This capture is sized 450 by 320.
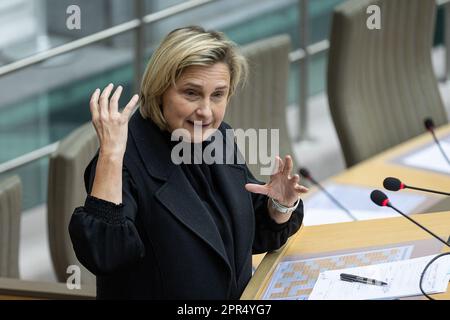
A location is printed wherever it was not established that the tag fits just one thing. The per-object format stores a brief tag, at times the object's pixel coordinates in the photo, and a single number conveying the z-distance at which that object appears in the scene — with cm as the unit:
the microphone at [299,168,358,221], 762
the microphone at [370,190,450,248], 536
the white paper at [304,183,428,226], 773
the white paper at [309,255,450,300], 493
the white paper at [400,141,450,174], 860
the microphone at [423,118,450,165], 792
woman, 477
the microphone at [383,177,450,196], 568
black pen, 506
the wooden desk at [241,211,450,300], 552
